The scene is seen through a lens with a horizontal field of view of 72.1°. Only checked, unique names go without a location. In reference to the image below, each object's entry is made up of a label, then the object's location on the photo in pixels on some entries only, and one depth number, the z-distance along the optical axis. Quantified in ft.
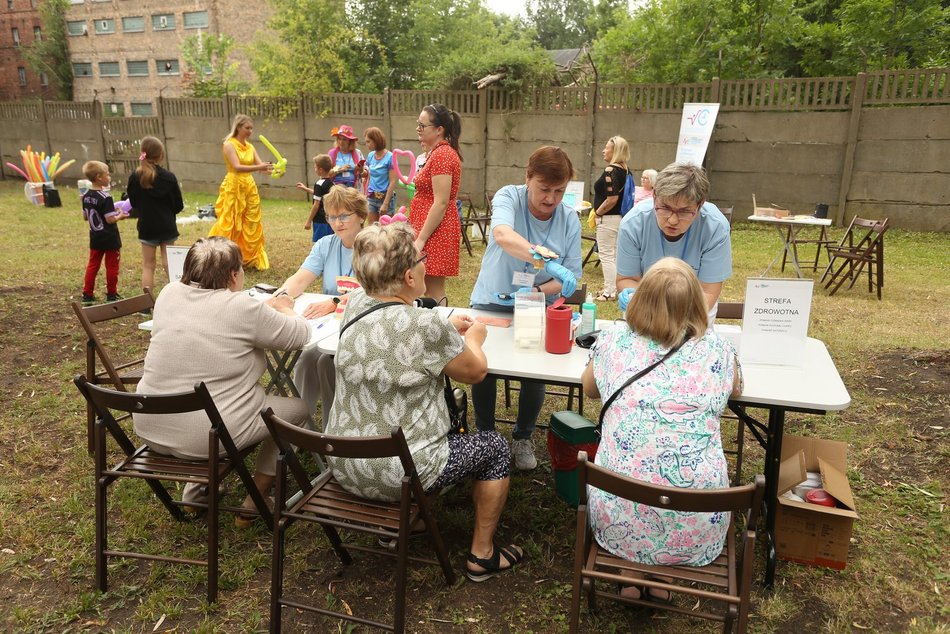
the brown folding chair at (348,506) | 6.15
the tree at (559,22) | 174.09
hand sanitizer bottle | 8.77
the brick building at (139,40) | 101.71
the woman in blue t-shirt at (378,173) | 24.00
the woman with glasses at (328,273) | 10.21
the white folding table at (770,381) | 7.13
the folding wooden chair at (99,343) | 9.87
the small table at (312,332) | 9.32
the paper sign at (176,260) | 9.90
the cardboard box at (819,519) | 7.86
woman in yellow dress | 22.22
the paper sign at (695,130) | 28.99
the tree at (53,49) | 110.11
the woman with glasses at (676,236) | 8.47
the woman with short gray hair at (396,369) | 6.73
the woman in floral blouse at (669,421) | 6.10
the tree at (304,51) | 51.90
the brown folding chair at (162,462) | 7.04
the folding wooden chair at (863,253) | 20.04
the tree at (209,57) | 87.61
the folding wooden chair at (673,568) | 5.32
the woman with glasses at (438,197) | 12.77
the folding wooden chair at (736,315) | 10.02
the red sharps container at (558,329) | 8.34
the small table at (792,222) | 21.83
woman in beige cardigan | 7.68
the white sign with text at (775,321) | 7.78
